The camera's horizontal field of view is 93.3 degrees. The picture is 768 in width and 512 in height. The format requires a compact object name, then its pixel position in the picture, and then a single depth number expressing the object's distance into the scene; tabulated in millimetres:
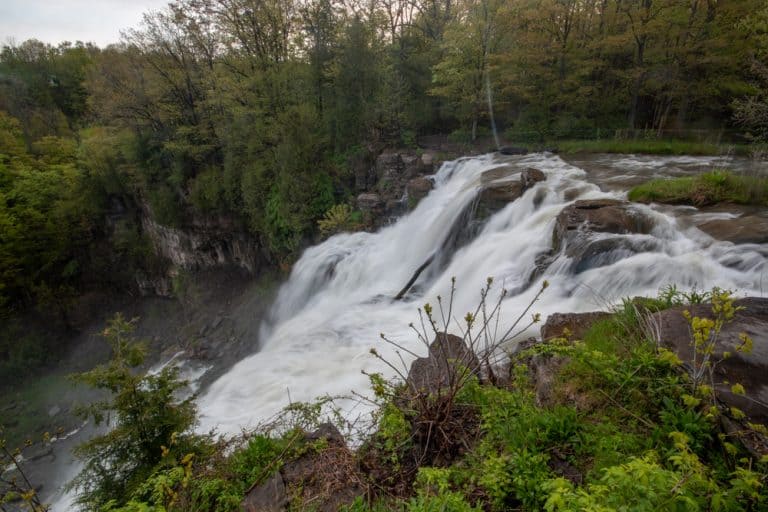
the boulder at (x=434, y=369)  3414
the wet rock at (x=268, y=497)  3365
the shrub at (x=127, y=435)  5059
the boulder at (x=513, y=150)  17641
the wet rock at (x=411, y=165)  16844
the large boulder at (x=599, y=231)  7184
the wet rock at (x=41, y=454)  13086
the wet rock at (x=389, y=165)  17422
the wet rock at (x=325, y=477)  3223
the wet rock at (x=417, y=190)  15156
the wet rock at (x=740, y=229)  6553
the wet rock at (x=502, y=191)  11102
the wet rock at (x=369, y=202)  16047
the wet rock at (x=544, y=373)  3633
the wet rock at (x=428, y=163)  16891
